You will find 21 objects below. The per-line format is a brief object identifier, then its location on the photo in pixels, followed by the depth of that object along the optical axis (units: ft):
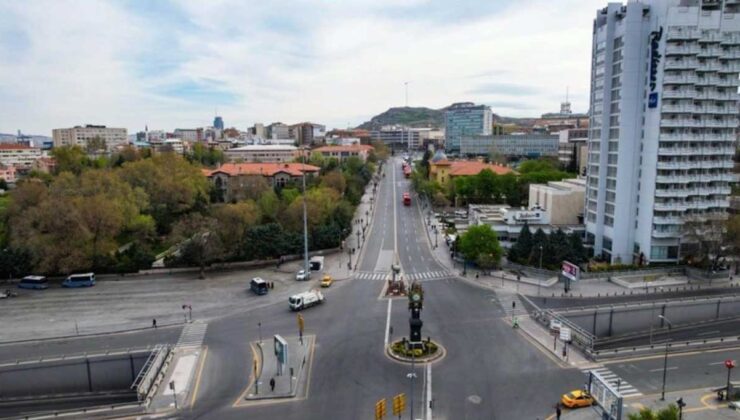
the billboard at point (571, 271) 177.80
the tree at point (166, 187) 300.40
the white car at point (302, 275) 203.31
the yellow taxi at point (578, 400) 104.82
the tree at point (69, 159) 405.14
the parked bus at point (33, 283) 196.95
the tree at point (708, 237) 192.95
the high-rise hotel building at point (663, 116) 193.98
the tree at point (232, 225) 218.69
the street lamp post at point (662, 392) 107.37
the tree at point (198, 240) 207.51
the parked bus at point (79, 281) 198.80
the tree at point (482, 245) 207.31
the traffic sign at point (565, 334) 134.82
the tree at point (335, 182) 354.95
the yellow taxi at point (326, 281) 194.70
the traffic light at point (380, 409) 82.43
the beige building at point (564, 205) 256.73
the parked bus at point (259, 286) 184.65
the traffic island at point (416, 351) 126.72
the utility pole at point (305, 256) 207.01
